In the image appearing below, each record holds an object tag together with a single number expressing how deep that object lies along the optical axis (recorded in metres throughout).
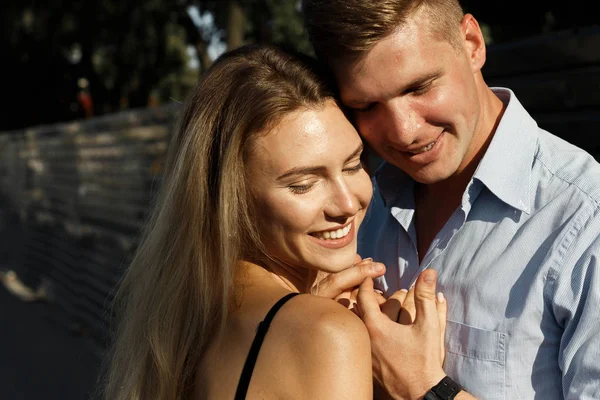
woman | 2.48
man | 2.20
